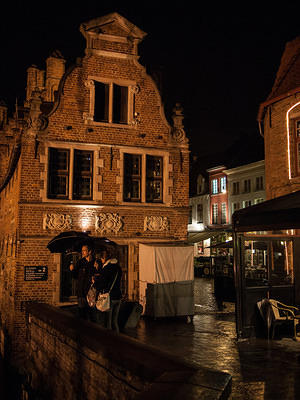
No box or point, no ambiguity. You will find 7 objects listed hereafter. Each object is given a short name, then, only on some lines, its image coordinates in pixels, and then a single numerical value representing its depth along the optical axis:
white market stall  12.68
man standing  9.46
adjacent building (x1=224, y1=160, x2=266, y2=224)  35.91
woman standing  8.72
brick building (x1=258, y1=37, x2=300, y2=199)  15.38
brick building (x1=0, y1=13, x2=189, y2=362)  13.11
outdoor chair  9.09
